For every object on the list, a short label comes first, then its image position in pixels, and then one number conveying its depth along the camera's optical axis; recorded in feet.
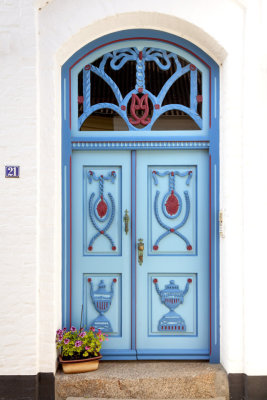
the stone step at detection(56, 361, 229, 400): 14.02
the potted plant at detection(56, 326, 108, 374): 14.24
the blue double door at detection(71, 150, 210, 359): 15.19
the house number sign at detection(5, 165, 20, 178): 13.79
